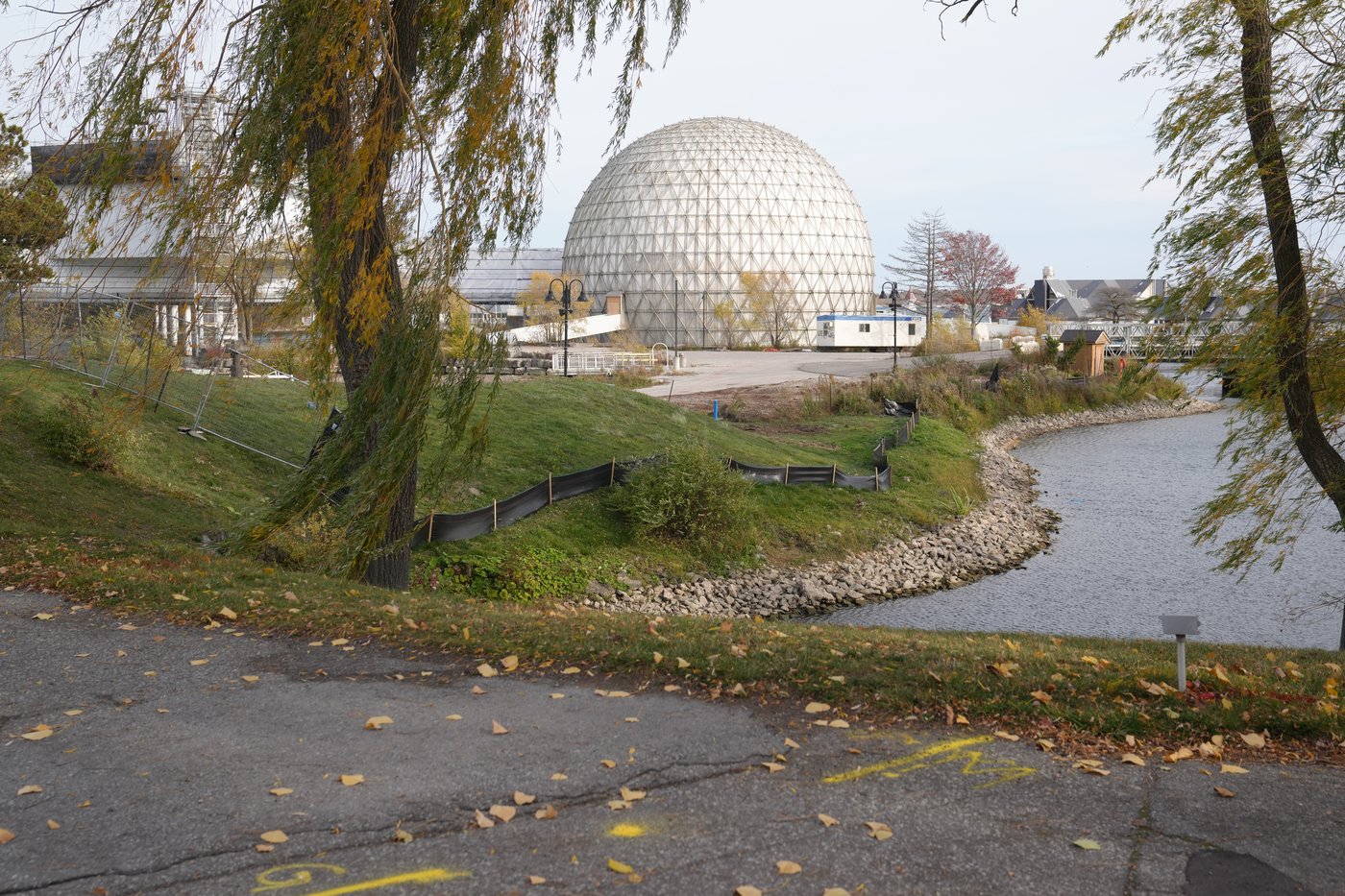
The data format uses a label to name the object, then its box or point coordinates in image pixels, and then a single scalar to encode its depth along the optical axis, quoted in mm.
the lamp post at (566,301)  38188
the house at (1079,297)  105875
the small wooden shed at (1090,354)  54281
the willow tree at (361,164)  9711
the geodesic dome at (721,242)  75312
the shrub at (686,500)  19984
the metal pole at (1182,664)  7082
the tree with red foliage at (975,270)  98562
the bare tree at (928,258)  95812
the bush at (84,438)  16594
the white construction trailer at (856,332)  71375
